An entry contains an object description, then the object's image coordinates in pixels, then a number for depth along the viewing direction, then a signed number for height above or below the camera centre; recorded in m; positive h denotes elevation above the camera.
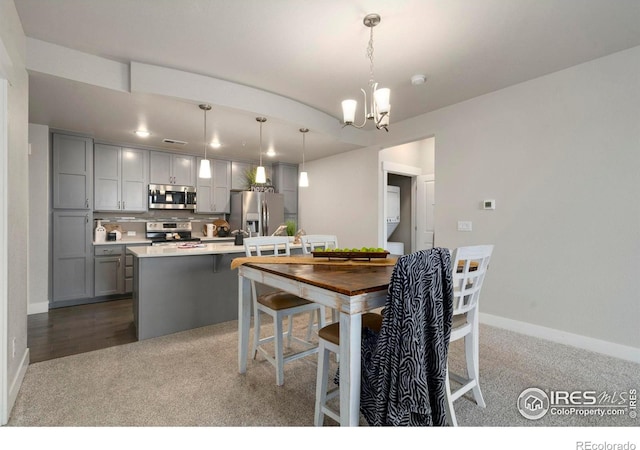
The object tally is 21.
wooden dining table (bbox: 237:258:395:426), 1.37 -0.33
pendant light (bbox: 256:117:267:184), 3.35 +0.51
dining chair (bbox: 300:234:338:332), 2.79 -0.18
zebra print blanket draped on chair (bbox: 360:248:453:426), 1.35 -0.55
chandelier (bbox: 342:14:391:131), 1.97 +0.77
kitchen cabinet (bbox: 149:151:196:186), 5.00 +0.89
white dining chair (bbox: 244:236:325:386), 2.09 -0.62
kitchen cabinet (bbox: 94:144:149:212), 4.51 +0.67
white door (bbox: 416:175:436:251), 5.48 +0.26
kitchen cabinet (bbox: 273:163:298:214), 6.09 +0.78
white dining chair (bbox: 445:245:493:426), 1.56 -0.47
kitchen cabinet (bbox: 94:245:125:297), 4.29 -0.66
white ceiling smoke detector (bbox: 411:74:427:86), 2.97 +1.38
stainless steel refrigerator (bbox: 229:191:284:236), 5.41 +0.20
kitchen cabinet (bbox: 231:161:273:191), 5.78 +0.90
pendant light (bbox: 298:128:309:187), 3.59 +0.50
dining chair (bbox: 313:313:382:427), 1.59 -0.76
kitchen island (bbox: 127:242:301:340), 2.95 -0.66
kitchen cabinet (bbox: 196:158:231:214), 5.45 +0.59
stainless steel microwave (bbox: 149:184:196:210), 4.96 +0.43
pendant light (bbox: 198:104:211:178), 3.14 +0.55
